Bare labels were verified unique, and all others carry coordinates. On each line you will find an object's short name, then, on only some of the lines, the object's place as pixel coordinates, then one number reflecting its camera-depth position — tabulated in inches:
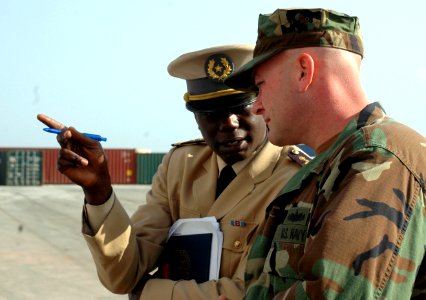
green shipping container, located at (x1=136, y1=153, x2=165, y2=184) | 1497.3
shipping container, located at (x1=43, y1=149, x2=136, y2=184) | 1487.5
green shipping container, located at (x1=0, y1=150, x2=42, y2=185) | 1310.3
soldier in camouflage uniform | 55.5
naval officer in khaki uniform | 100.0
